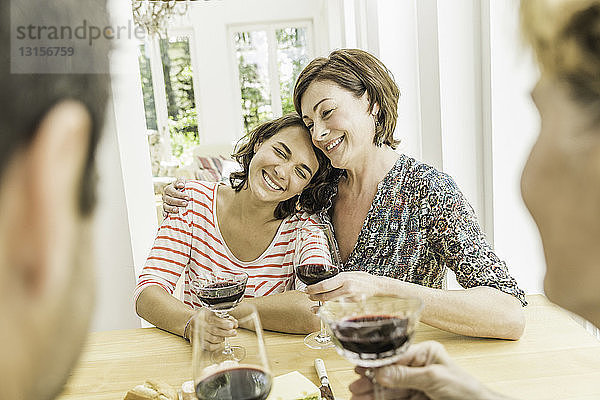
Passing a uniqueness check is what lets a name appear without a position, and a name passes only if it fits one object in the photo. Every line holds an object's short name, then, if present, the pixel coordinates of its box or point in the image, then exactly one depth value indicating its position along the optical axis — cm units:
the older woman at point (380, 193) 147
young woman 158
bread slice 103
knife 100
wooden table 104
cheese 100
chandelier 350
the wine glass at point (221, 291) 114
